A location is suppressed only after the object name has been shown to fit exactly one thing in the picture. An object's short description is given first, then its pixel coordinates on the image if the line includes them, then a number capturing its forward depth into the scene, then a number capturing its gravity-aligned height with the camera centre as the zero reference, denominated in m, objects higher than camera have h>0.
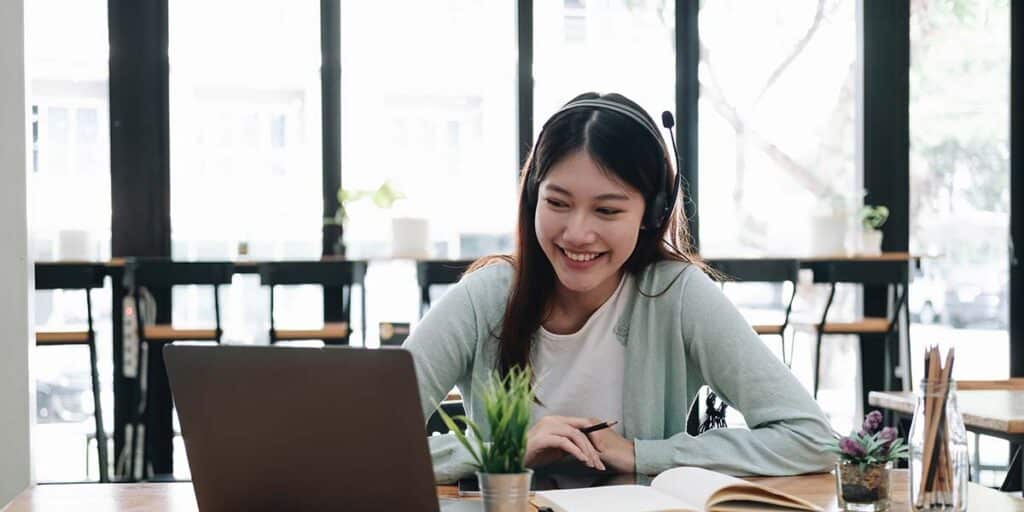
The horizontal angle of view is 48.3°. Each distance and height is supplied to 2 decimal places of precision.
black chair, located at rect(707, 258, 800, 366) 5.08 -0.18
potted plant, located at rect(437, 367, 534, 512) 1.08 -0.21
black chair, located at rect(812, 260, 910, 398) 5.04 -0.22
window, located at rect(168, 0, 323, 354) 5.74 +0.49
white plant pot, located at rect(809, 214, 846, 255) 5.71 -0.01
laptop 1.02 -0.18
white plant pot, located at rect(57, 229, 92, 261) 5.43 -0.03
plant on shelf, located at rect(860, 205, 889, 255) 5.71 +0.00
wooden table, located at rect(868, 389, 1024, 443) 2.18 -0.37
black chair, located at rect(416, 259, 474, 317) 5.28 -0.18
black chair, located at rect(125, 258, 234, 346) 4.88 -0.17
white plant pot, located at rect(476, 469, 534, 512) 1.08 -0.24
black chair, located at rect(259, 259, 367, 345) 4.90 -0.17
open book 1.18 -0.28
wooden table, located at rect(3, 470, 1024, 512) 1.34 -0.32
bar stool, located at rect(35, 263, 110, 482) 4.91 -0.20
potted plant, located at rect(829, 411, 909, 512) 1.26 -0.27
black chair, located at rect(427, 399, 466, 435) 2.04 -0.34
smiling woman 1.57 -0.14
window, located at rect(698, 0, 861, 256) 6.07 +0.61
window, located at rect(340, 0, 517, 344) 5.89 +0.62
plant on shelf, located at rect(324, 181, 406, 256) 5.63 +0.19
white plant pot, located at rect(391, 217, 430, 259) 5.51 +0.00
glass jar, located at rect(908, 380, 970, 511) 1.20 -0.24
